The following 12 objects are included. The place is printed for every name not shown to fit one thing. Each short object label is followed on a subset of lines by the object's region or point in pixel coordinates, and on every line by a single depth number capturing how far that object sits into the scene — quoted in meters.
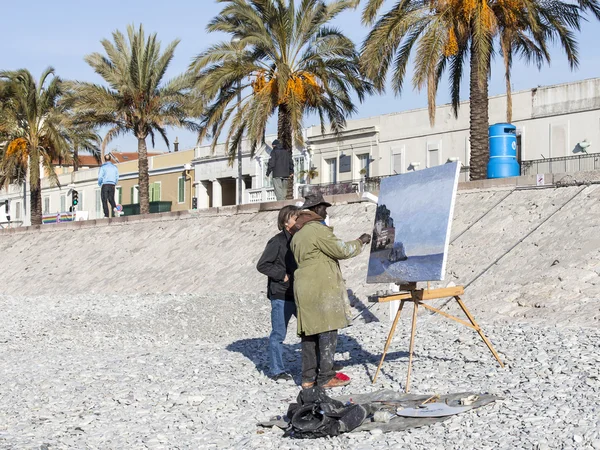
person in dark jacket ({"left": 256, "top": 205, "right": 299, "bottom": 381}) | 9.44
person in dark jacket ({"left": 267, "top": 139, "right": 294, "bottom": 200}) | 22.30
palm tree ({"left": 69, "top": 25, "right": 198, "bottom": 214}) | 30.83
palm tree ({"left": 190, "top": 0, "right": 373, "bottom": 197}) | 25.16
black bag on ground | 7.14
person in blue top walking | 24.79
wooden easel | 8.61
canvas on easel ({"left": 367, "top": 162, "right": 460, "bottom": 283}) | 8.51
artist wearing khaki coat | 8.22
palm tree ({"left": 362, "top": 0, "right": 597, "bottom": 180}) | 19.41
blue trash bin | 17.25
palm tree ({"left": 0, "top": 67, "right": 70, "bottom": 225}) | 35.72
